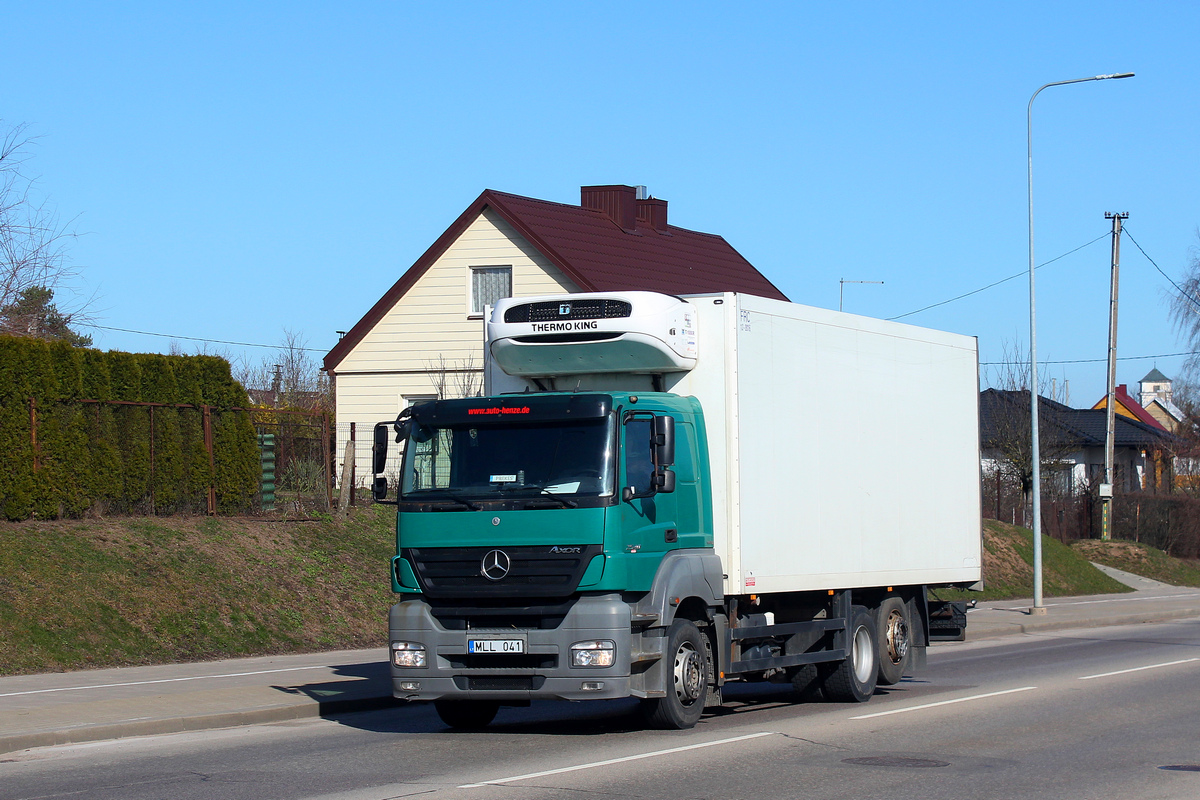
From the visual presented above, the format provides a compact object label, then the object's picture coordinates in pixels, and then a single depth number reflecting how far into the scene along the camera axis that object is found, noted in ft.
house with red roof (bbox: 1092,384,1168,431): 371.35
